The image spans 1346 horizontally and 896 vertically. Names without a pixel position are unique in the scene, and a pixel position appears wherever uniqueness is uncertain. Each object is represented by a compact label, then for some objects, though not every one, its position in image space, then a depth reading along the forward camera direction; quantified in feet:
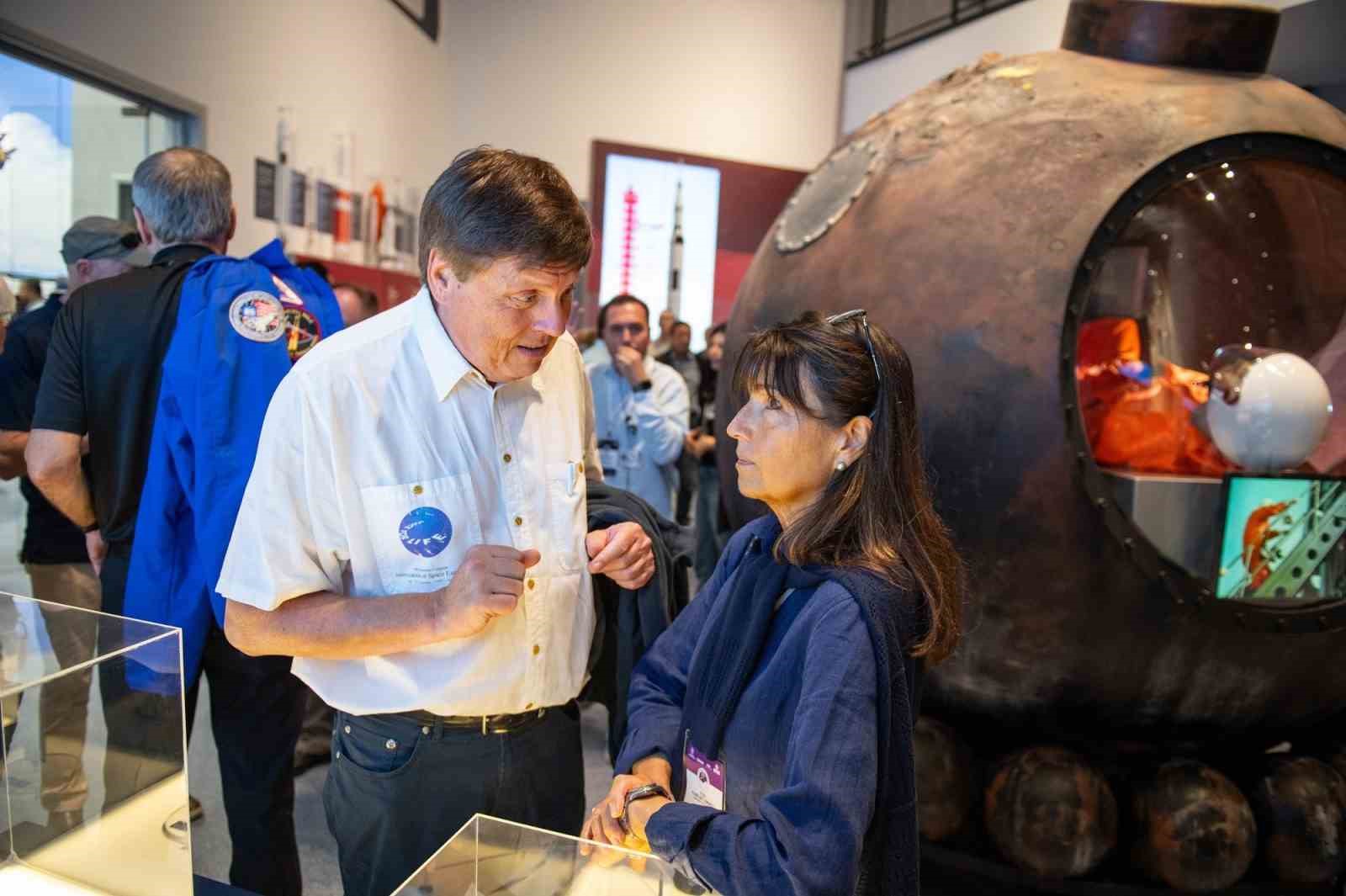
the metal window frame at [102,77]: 11.86
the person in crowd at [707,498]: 19.57
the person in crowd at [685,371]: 23.04
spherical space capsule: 8.21
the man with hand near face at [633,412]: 16.06
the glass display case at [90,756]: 4.33
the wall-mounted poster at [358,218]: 23.53
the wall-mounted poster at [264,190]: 18.83
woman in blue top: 3.92
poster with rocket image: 28.66
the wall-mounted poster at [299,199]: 20.20
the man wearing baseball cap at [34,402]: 9.30
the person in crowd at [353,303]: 16.46
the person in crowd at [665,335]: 23.93
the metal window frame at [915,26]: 27.07
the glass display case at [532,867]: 3.76
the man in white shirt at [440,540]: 4.94
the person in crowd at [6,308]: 9.37
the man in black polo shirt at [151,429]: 7.89
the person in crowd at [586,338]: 19.56
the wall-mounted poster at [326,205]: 21.66
